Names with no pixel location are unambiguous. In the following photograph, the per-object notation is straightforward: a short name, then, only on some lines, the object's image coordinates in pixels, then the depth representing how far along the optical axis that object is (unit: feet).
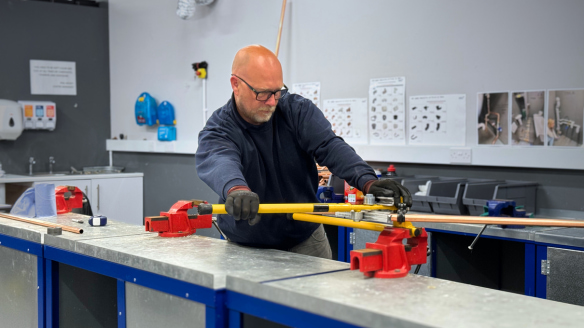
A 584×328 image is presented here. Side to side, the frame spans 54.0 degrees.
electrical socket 11.25
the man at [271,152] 6.27
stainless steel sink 17.56
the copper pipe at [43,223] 7.04
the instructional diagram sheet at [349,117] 13.30
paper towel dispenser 17.21
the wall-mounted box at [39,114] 18.48
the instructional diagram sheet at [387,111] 12.49
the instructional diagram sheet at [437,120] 11.56
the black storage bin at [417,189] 10.43
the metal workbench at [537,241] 7.98
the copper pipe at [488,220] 5.54
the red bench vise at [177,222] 6.75
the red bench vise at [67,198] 8.91
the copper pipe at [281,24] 14.57
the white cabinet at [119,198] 17.88
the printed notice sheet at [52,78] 18.92
